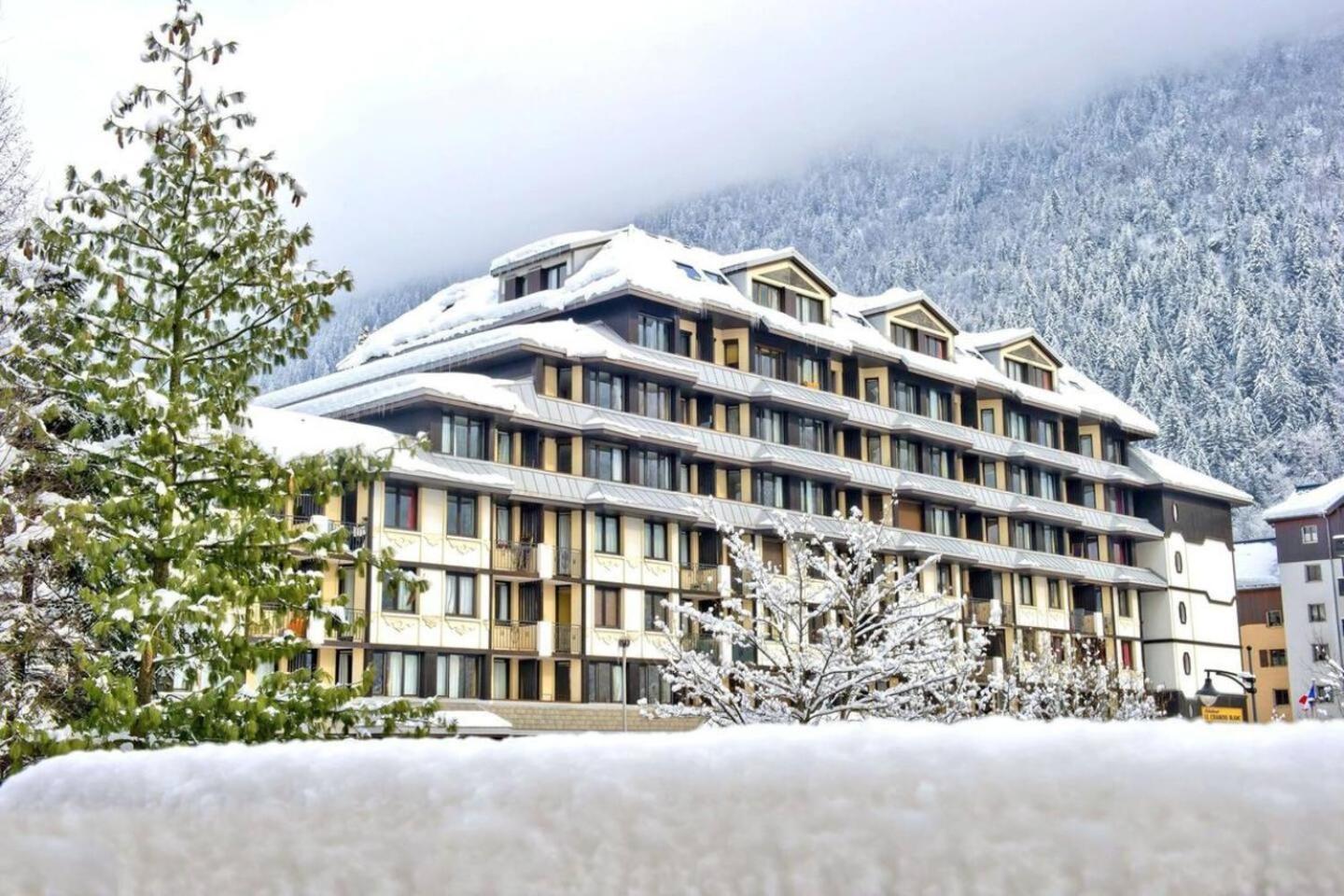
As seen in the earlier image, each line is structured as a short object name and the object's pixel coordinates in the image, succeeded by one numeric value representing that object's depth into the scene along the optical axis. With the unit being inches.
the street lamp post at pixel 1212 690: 1180.5
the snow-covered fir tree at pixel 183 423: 500.1
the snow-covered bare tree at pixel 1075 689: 2117.4
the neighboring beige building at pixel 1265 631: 3577.8
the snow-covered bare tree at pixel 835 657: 981.2
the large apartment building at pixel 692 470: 1827.0
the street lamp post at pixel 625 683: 1727.1
